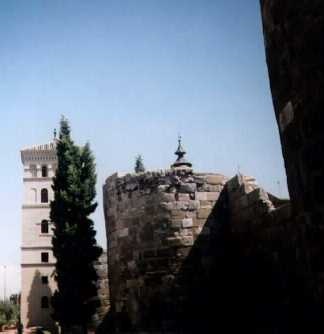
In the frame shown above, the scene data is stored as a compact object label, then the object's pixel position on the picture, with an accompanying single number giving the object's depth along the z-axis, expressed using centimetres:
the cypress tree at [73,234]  2161
